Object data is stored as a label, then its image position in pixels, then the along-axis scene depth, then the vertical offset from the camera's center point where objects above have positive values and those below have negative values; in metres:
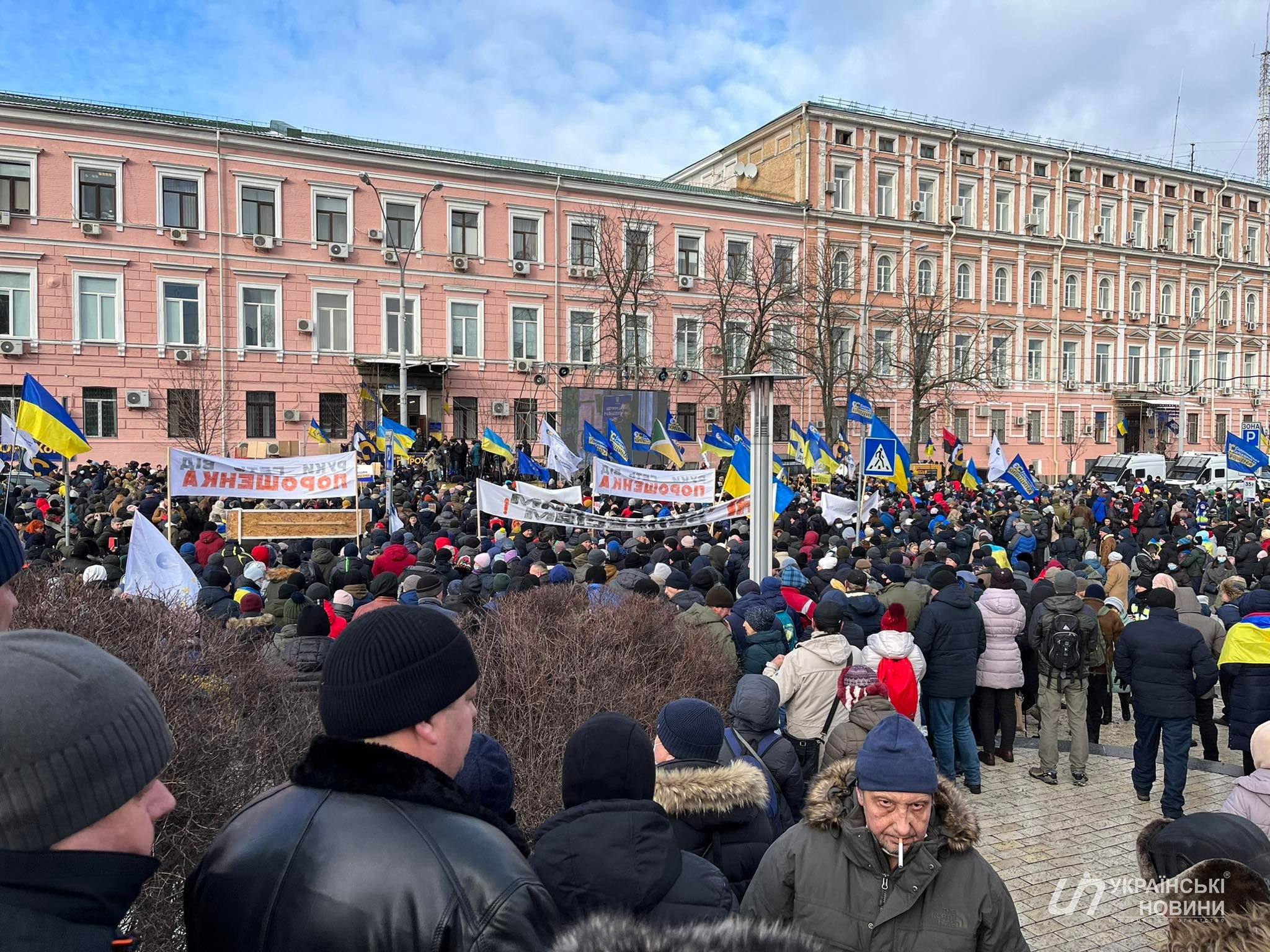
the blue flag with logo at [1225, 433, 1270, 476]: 19.89 -0.06
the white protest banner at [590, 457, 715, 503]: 12.67 -0.48
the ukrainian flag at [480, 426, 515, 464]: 20.88 +0.11
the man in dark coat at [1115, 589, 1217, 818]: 6.75 -1.74
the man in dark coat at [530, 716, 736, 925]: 2.22 -1.02
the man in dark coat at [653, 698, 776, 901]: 3.18 -1.24
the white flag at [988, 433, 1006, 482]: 20.30 -0.24
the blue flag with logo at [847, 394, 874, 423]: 14.62 +0.70
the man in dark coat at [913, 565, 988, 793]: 7.32 -1.73
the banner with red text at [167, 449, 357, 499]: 11.27 -0.37
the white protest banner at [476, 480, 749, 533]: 11.66 -0.84
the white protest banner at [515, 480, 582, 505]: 11.87 -0.60
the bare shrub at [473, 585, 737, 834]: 5.40 -1.51
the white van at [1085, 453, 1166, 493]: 36.44 -0.67
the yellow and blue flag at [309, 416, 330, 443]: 25.48 +0.44
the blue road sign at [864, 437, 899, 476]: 13.86 -0.11
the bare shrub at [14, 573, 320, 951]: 3.42 -1.26
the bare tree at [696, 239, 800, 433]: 39.41 +6.26
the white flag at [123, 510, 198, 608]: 7.38 -0.98
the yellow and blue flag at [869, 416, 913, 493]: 14.22 -0.07
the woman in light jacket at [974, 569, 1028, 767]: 7.73 -1.61
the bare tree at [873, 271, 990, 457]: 41.56 +4.84
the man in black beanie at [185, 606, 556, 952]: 1.54 -0.72
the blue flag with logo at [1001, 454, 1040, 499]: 18.98 -0.55
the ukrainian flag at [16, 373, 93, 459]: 12.74 +0.37
